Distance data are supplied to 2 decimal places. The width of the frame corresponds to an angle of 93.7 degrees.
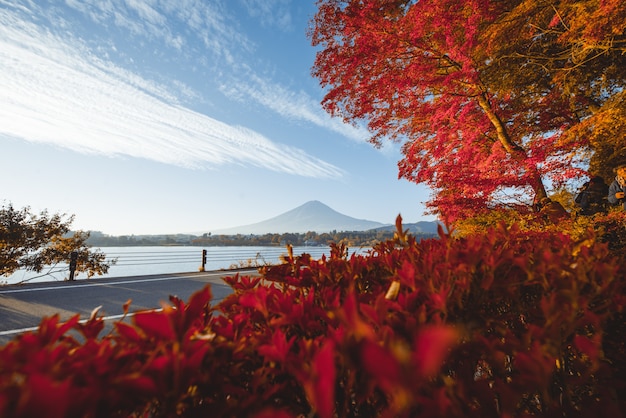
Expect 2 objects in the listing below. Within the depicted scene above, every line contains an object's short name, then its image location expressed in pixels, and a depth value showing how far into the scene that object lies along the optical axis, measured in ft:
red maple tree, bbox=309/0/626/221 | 18.21
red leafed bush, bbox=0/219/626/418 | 1.34
